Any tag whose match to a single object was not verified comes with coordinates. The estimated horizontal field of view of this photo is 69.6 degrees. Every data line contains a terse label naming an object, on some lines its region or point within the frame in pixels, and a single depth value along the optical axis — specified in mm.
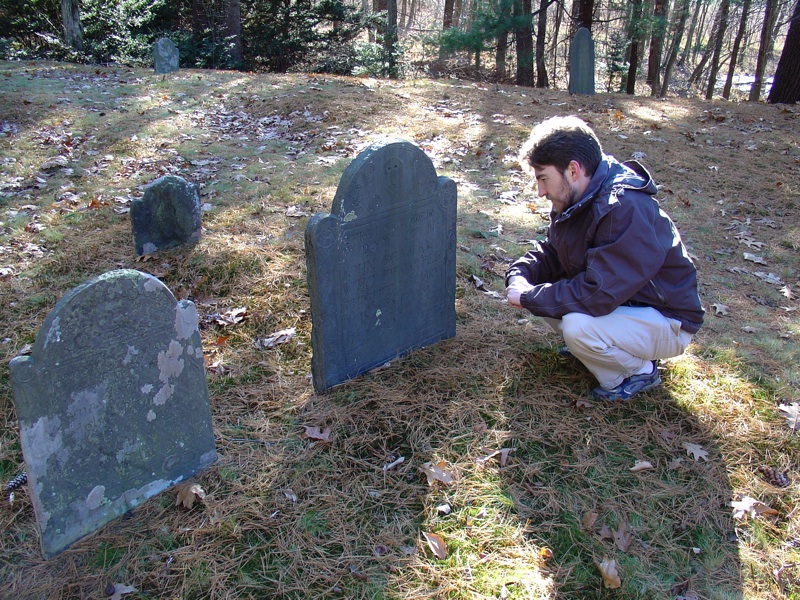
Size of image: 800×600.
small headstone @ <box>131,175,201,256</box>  5492
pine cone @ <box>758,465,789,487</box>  3193
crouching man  3219
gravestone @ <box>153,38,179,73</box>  13789
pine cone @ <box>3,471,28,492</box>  3100
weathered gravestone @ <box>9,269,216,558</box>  2455
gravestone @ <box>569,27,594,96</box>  13781
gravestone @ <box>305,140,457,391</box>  3498
